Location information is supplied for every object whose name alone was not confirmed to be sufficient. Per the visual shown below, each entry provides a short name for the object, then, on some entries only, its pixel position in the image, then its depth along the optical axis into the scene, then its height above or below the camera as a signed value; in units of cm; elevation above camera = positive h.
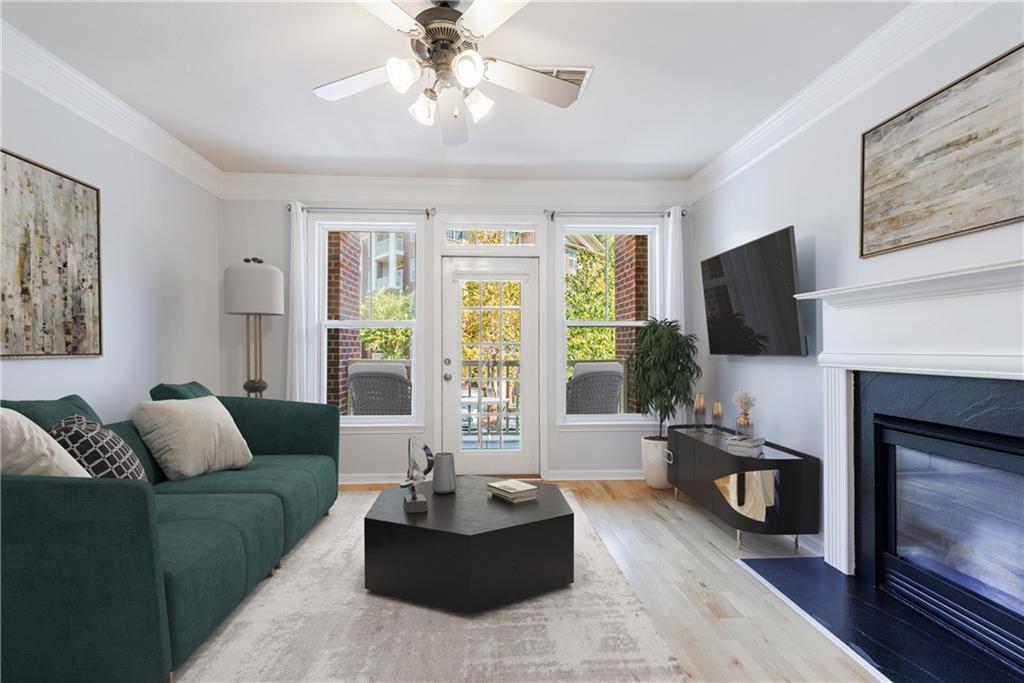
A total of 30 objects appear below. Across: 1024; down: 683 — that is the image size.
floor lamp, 398 +40
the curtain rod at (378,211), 468 +113
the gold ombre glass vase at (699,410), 413 -47
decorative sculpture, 254 -63
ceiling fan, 202 +110
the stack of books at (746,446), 314 -57
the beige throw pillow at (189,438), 286 -46
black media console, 298 -78
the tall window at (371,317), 485 +25
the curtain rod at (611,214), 484 +111
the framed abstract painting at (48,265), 258 +42
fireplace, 198 -63
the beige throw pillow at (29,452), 184 -33
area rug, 194 -110
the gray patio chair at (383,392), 485 -38
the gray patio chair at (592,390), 496 -39
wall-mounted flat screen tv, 312 +28
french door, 484 -15
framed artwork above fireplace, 198 +70
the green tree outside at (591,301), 497 +39
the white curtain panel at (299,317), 452 +24
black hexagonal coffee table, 230 -86
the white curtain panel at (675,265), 468 +65
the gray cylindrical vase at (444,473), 283 -63
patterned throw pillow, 219 -39
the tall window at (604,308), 497 +33
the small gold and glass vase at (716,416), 389 -49
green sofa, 168 -71
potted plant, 438 -24
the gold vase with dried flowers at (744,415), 343 -43
